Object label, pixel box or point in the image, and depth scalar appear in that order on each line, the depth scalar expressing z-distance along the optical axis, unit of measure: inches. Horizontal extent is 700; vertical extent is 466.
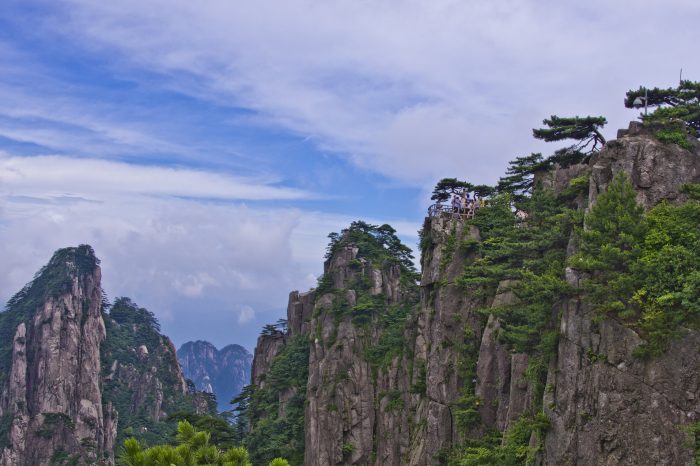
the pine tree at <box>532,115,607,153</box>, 1625.4
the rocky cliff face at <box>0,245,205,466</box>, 4202.8
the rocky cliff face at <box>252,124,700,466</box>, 1085.8
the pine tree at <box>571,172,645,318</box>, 1138.7
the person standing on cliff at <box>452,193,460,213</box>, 1997.9
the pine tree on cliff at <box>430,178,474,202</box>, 2107.5
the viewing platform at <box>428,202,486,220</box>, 1972.2
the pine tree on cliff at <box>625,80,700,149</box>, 1301.7
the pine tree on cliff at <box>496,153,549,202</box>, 1941.4
